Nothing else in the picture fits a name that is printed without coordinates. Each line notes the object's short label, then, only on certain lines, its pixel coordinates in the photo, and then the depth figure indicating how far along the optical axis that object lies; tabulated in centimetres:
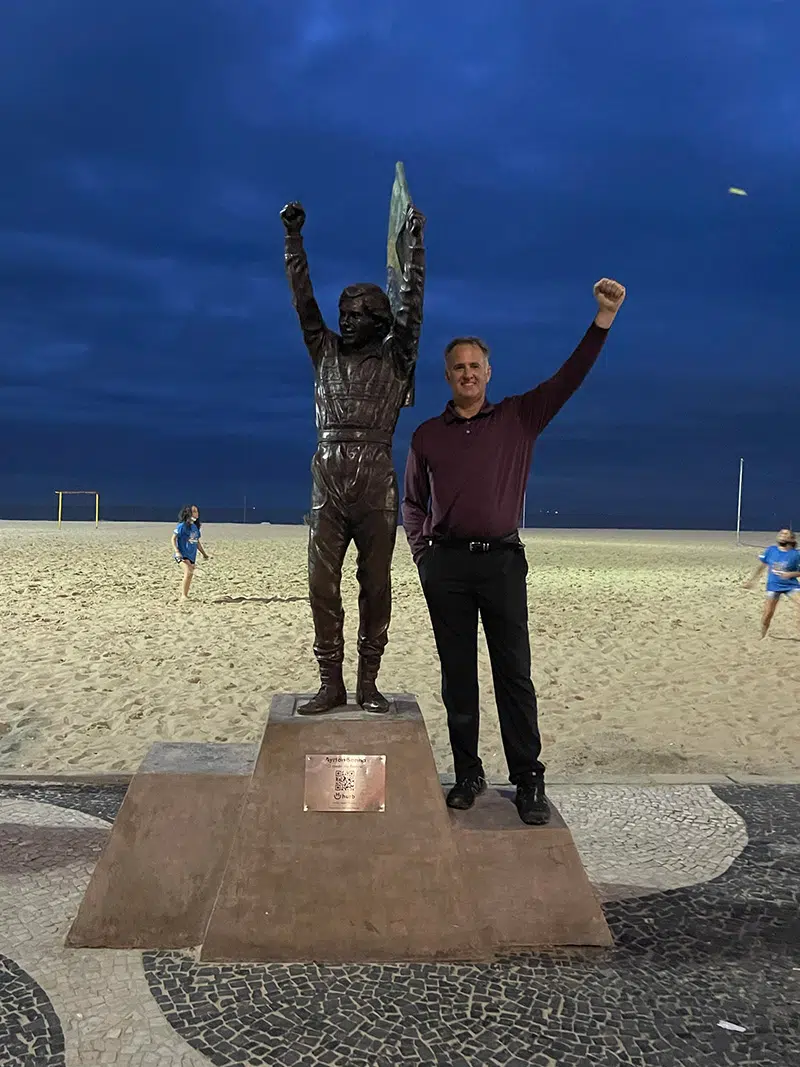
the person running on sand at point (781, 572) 973
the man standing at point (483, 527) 326
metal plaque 320
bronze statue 342
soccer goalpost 3906
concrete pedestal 312
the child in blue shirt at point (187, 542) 1208
